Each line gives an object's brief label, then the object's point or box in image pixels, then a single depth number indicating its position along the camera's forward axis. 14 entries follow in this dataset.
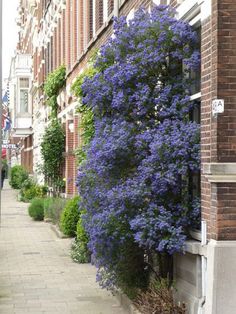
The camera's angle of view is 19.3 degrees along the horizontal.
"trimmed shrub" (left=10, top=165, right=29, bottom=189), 40.44
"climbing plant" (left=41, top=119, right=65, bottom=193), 25.19
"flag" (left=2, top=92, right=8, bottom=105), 53.06
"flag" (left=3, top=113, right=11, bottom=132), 50.31
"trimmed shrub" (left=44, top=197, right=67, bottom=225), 20.61
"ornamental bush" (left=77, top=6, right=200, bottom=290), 7.90
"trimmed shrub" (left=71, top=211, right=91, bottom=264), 13.81
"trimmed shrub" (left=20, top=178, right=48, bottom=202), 30.61
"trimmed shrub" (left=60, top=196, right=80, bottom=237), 16.97
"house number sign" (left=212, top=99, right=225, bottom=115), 6.99
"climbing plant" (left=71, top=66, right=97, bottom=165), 12.30
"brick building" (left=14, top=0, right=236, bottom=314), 7.00
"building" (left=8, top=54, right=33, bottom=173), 46.73
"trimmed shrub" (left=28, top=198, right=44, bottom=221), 24.47
